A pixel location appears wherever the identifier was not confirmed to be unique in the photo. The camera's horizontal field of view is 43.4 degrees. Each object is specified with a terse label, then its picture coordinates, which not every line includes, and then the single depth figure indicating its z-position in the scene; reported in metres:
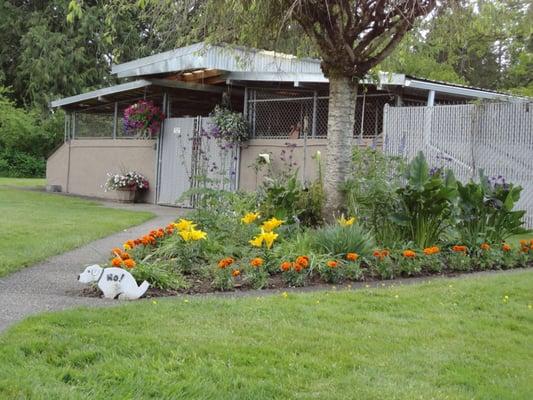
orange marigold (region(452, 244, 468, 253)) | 7.94
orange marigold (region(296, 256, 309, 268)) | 6.71
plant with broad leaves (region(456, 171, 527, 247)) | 8.45
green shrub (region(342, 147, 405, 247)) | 8.37
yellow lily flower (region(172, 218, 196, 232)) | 7.42
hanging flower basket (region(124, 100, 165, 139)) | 17.27
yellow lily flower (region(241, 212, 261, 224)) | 8.29
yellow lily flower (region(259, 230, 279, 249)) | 7.26
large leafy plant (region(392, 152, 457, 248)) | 7.93
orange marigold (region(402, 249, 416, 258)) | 7.40
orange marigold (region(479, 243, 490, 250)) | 8.16
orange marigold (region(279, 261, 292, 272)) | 6.60
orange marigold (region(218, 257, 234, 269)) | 6.48
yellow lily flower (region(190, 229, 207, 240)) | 7.30
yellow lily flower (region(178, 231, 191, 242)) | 7.26
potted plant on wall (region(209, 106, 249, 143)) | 15.10
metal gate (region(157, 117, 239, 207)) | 15.70
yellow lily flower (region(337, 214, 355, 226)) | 7.74
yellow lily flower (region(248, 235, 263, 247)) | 7.27
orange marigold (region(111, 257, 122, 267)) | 6.23
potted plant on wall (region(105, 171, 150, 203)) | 18.17
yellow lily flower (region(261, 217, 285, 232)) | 7.62
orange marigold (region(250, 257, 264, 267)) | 6.61
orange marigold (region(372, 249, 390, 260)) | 7.32
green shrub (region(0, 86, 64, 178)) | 34.75
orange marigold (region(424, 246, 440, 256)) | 7.65
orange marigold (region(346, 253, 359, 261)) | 7.13
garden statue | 5.93
